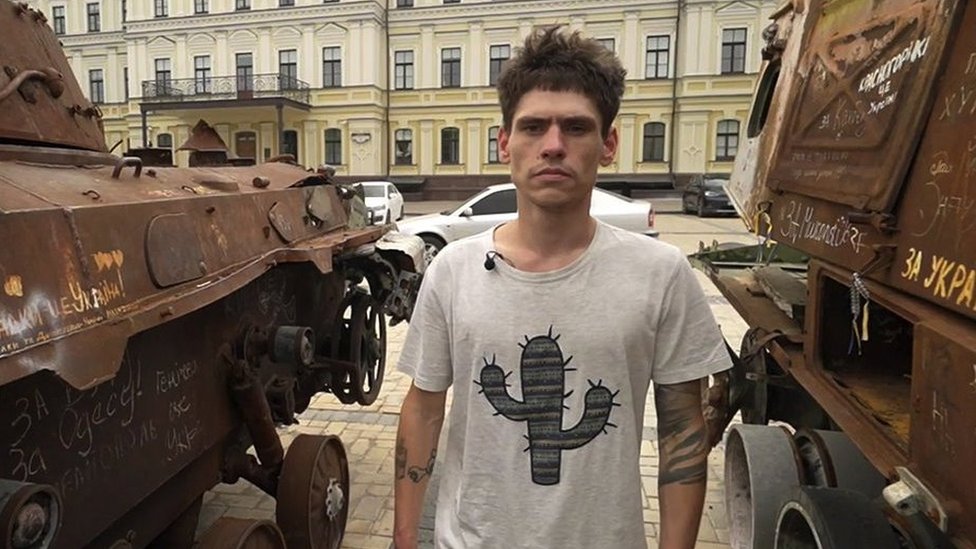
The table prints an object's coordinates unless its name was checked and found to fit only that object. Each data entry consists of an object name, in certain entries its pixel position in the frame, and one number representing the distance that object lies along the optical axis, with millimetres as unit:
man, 1751
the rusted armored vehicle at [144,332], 2117
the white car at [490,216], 12406
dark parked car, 24391
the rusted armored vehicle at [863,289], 1937
